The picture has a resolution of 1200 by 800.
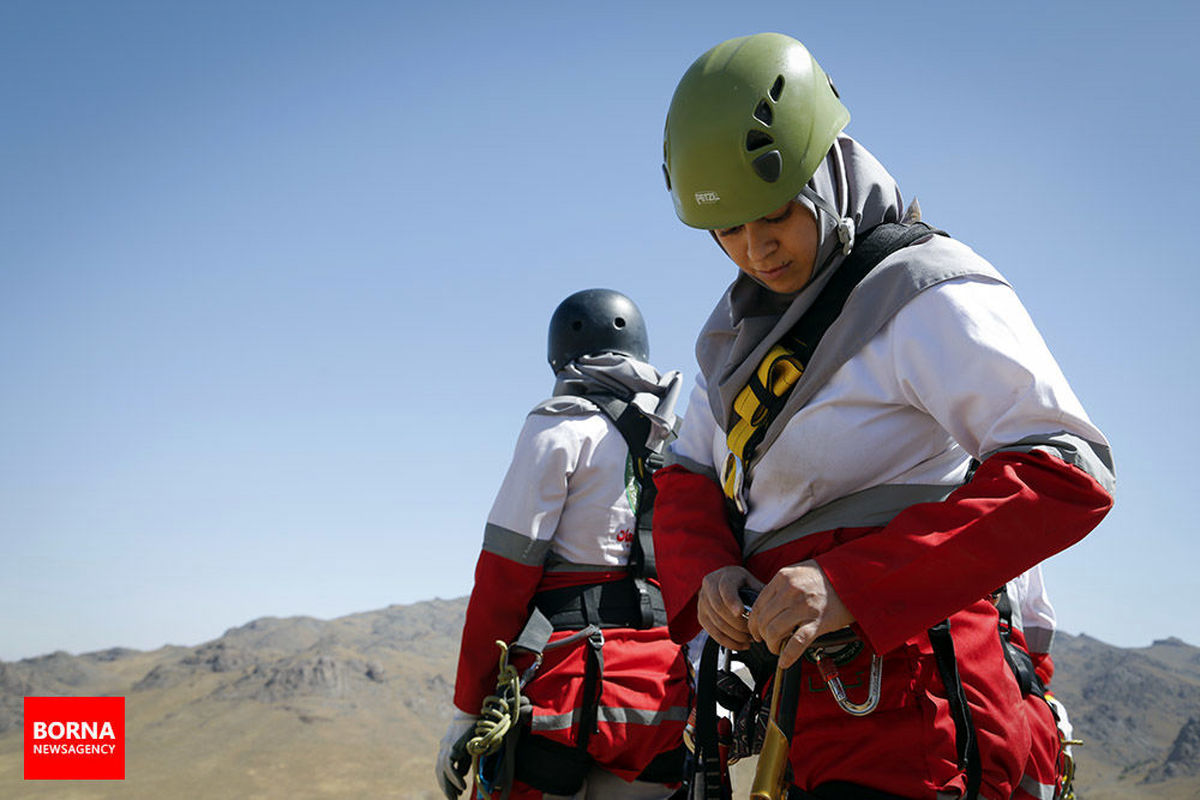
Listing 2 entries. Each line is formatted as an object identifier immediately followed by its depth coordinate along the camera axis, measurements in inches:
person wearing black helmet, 146.3
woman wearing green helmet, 66.9
